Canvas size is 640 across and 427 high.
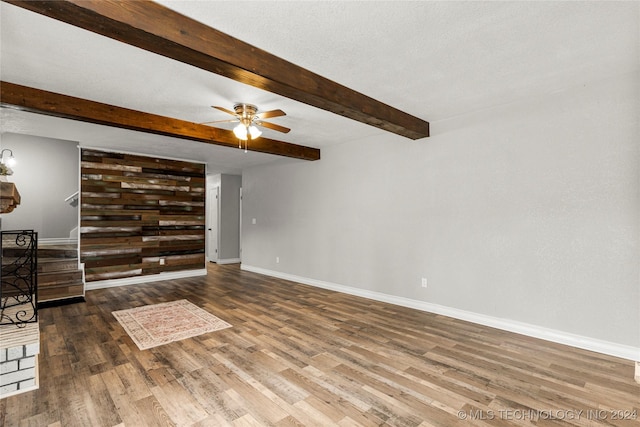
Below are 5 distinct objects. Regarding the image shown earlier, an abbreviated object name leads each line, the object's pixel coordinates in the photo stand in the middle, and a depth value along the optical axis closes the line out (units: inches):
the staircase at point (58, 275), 180.9
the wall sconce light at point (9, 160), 206.1
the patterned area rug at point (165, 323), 131.3
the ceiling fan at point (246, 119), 133.4
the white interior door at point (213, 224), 343.9
